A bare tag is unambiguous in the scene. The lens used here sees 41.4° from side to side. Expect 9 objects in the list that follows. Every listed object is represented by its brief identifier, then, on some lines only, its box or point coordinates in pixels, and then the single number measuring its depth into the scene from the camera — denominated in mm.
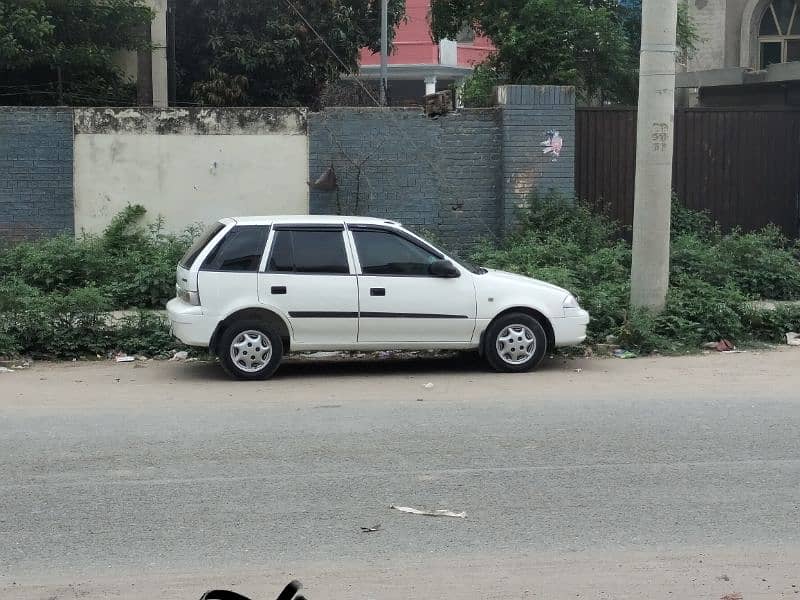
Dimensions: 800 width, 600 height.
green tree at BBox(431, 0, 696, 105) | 16938
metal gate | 15930
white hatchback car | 9594
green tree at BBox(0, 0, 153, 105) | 15820
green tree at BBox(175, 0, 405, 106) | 21656
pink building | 37062
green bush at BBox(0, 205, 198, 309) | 13203
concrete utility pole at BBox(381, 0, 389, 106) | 19984
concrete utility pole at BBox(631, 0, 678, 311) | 11344
